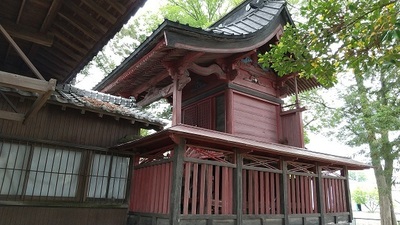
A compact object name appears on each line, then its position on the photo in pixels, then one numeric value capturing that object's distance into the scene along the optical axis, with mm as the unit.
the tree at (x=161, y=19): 19161
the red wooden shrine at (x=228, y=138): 6594
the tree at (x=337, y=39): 4781
